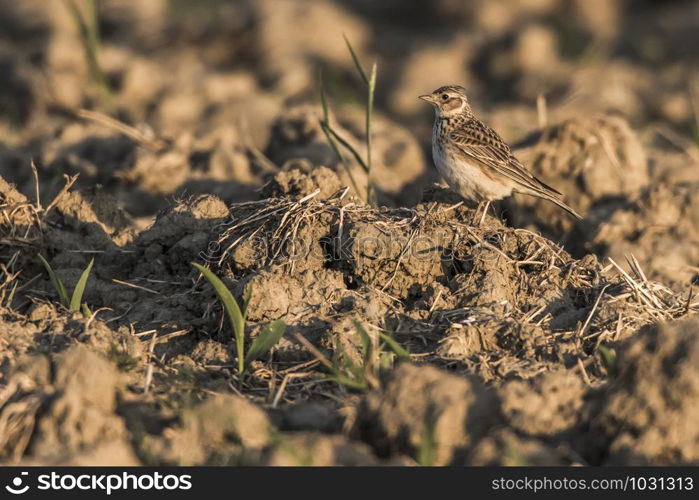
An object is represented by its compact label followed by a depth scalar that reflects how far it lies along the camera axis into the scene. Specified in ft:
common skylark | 48.67
